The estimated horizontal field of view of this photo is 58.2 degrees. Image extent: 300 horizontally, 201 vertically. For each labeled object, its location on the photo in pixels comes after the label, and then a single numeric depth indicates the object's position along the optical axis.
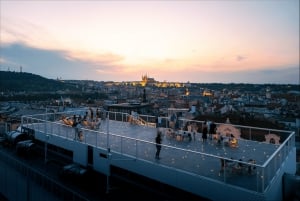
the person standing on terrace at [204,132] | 13.13
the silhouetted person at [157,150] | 10.02
